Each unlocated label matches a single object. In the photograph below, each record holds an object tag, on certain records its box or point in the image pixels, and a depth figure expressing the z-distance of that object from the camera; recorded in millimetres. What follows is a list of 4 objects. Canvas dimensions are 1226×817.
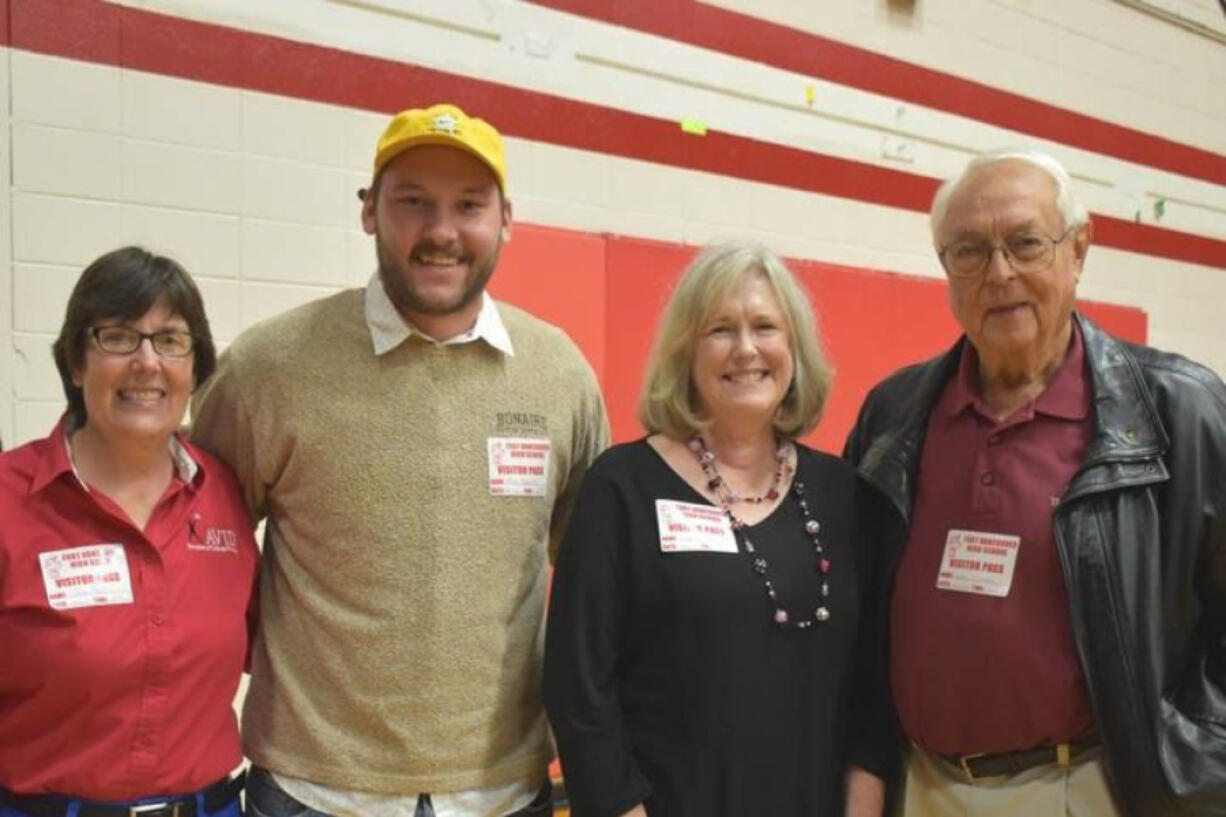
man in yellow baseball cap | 1775
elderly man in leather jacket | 1678
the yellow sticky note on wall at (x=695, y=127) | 3920
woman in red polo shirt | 1583
